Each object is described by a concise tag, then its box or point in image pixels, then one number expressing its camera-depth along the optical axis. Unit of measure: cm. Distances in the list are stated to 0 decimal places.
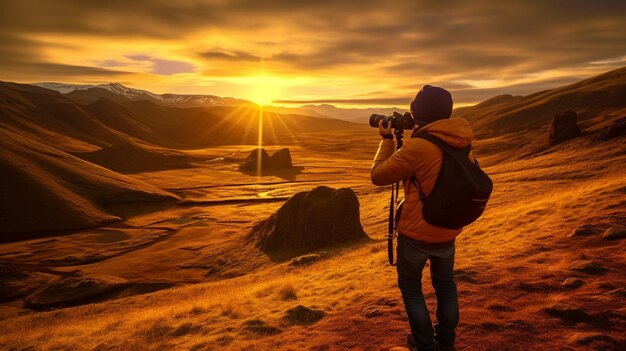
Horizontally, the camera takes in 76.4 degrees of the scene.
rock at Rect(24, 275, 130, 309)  1762
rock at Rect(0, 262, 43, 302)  1865
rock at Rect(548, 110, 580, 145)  4403
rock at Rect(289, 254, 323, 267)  1745
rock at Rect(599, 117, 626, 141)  3481
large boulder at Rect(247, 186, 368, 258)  2080
